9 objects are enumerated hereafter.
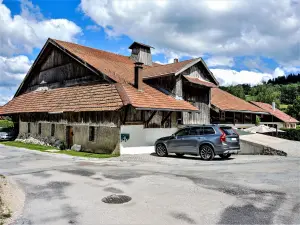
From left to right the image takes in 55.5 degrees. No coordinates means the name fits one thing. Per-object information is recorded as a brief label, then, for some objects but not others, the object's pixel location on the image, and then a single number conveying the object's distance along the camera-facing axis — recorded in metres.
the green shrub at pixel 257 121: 36.50
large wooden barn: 19.16
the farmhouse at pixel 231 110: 28.47
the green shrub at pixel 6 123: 45.11
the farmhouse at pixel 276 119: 44.66
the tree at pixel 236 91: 89.35
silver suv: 14.99
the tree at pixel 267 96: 86.19
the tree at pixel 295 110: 61.28
